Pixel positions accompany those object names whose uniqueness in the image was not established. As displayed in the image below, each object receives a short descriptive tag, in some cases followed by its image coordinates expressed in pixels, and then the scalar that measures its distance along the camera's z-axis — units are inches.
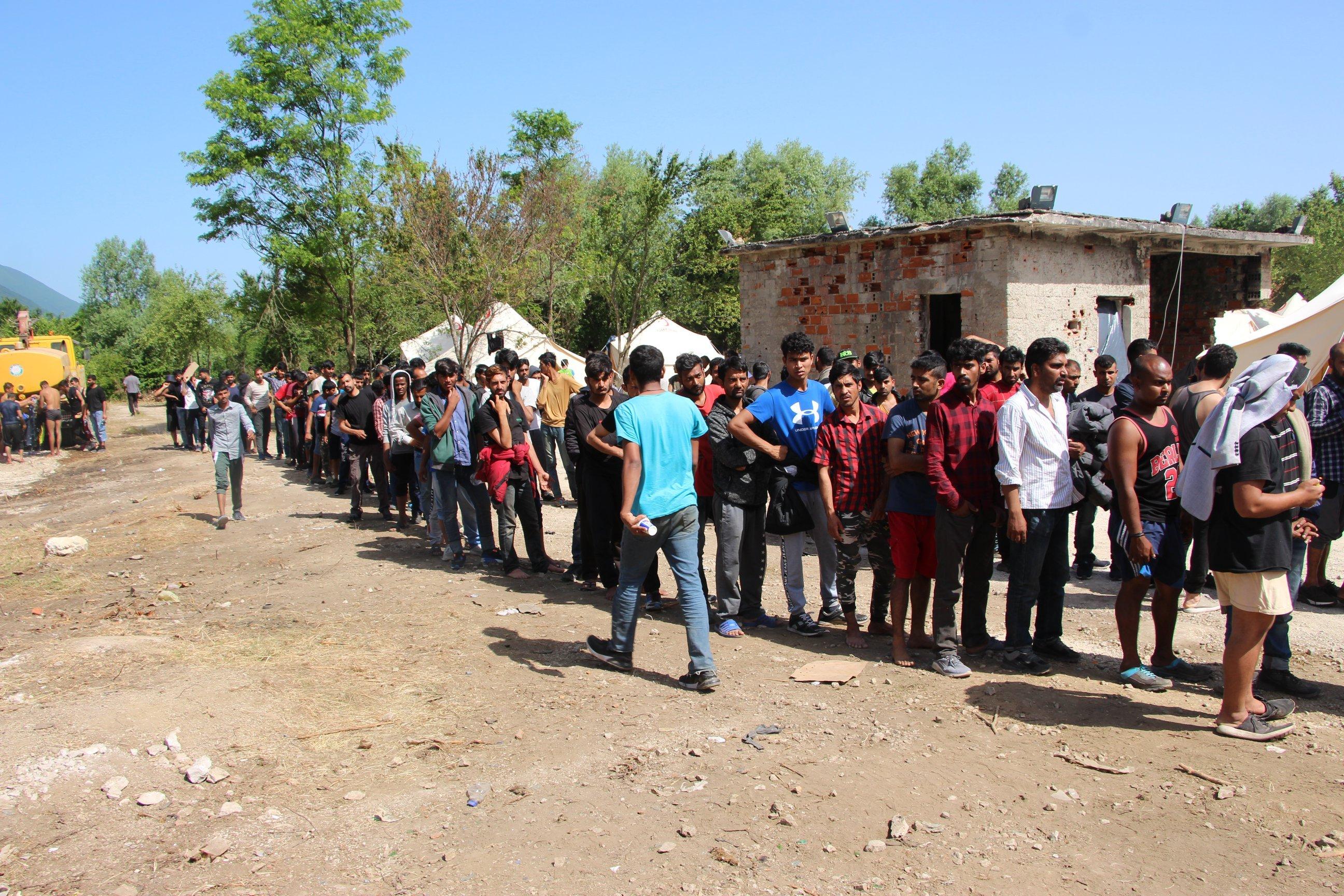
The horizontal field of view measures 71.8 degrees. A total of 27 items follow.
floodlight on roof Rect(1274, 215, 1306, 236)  564.7
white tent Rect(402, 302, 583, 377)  1079.6
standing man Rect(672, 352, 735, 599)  271.6
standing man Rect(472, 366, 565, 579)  307.9
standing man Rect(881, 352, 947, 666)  217.0
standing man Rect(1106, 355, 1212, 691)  196.5
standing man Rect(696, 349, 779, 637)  251.6
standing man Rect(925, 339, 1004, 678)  209.2
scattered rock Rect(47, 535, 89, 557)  397.7
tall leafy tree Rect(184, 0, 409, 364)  1011.3
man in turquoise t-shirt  207.5
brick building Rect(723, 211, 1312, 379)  485.7
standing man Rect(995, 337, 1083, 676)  204.4
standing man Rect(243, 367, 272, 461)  703.1
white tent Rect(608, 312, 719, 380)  1187.9
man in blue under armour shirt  242.1
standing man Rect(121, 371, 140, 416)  1344.0
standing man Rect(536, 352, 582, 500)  442.0
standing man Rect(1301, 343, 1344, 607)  244.7
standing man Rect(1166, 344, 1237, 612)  220.8
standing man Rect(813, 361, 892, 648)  234.2
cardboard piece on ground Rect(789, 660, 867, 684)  217.5
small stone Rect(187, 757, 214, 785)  174.1
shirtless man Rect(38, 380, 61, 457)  859.4
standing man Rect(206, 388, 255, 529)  416.8
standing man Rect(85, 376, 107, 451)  909.8
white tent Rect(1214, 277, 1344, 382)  401.4
